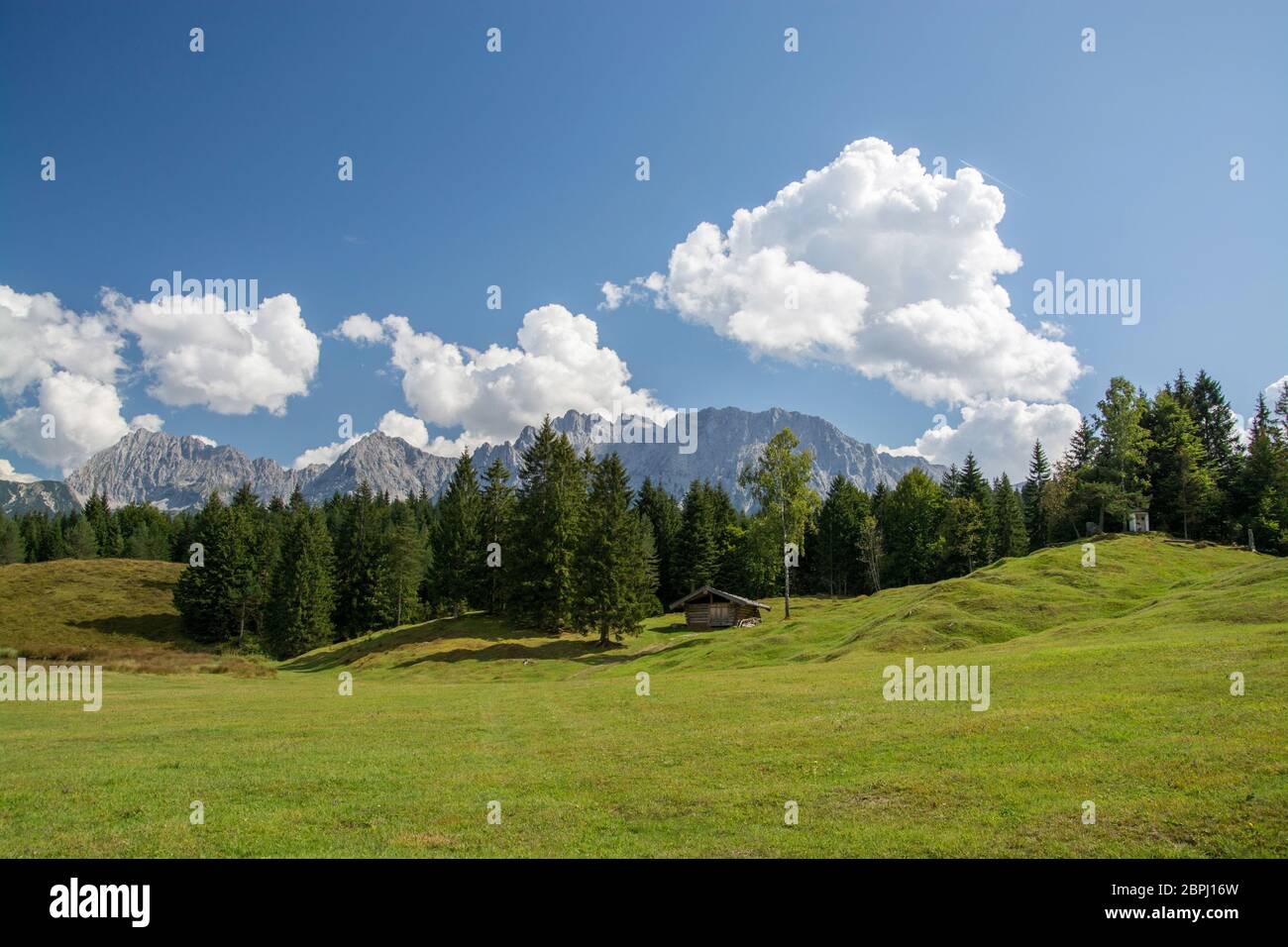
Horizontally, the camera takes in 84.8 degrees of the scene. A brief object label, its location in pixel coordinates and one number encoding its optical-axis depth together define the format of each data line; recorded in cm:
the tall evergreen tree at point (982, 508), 10906
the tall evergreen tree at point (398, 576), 9519
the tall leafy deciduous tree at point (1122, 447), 8269
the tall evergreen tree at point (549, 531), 7125
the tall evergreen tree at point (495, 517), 8056
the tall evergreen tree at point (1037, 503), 11400
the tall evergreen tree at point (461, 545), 8431
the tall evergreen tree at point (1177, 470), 8456
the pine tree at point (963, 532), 10362
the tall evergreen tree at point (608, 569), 6631
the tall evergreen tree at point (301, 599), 8769
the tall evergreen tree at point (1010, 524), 10881
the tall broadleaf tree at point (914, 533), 11106
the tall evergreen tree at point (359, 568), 9581
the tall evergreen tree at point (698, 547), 10662
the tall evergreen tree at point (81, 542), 14725
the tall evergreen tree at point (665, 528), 10988
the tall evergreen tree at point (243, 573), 9719
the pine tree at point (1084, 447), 8862
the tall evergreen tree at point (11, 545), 15000
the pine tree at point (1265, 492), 8056
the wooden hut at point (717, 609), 8262
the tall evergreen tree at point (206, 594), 9662
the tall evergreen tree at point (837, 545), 11838
